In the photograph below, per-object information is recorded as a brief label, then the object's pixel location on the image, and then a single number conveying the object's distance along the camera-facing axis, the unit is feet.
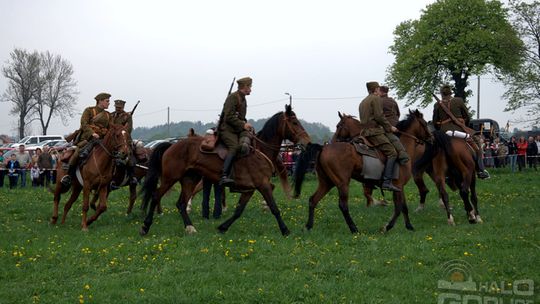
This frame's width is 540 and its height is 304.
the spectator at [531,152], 108.29
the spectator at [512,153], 105.50
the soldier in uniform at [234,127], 42.65
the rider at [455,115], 50.72
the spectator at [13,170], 87.81
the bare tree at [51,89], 233.55
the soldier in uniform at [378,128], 43.50
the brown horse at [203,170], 43.01
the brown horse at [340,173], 42.63
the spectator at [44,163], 86.53
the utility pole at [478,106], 217.50
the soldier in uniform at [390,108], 51.62
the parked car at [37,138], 183.52
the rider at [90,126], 47.84
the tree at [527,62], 156.87
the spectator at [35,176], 86.38
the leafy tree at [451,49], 170.91
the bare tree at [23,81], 229.25
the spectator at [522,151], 105.43
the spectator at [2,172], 88.28
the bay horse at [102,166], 45.55
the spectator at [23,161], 89.04
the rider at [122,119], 50.32
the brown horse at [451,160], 48.78
